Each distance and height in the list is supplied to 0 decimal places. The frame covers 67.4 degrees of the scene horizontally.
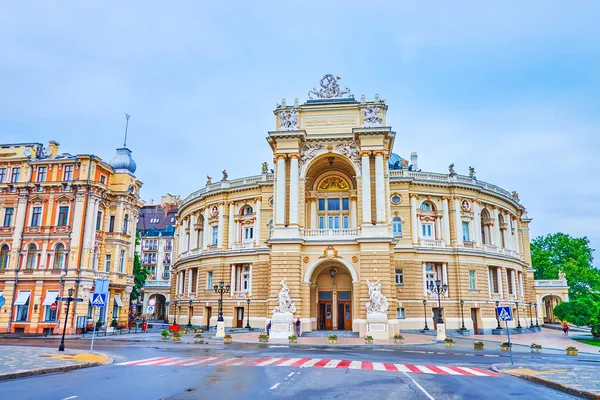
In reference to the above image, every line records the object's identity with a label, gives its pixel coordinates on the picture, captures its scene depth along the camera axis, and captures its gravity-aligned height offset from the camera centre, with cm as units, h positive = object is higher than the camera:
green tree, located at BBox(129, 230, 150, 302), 6120 +321
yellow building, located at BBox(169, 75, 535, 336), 3947 +686
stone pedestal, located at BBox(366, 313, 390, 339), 3591 -212
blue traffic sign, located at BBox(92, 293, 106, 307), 2239 -4
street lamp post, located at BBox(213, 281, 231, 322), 3794 +102
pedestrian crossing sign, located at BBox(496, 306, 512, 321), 2086 -51
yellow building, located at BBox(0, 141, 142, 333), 4266 +619
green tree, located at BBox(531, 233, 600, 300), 7638 +730
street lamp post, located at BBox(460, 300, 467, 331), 4659 -107
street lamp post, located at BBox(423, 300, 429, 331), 4576 -108
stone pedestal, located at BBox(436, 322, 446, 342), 3571 -253
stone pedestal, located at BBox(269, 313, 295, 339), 3691 -210
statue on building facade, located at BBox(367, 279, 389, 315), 3653 -11
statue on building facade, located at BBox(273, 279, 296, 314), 3769 -25
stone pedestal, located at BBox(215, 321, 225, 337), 3756 -234
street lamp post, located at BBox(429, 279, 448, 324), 3862 +136
